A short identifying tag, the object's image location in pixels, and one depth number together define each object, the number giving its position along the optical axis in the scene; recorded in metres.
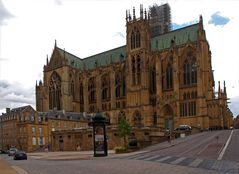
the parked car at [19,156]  27.34
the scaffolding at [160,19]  67.37
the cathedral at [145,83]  49.23
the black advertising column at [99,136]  23.13
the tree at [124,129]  31.99
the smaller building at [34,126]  53.86
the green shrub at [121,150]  26.35
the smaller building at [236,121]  84.88
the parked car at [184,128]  40.32
